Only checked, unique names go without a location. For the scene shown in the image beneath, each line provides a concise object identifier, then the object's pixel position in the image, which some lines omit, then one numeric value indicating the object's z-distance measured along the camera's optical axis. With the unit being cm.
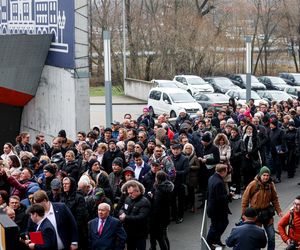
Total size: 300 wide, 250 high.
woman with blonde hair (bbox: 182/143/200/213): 1464
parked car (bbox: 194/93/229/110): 3492
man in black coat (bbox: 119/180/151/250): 1087
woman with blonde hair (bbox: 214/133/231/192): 1504
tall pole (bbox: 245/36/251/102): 2671
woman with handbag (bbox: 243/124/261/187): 1617
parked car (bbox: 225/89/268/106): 3525
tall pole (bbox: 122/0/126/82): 4741
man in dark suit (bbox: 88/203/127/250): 1005
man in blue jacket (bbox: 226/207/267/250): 979
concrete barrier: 4639
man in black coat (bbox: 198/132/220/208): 1480
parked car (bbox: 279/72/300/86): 4794
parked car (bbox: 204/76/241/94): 4446
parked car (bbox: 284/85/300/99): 4025
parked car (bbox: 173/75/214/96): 4256
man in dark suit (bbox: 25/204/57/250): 952
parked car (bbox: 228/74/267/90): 4375
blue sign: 2052
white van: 3400
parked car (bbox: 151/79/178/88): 4227
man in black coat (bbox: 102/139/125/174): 1458
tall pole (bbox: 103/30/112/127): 1998
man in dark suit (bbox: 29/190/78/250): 975
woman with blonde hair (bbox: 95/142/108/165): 1473
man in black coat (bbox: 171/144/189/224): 1409
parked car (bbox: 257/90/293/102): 3590
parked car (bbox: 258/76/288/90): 4552
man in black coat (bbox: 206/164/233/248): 1190
